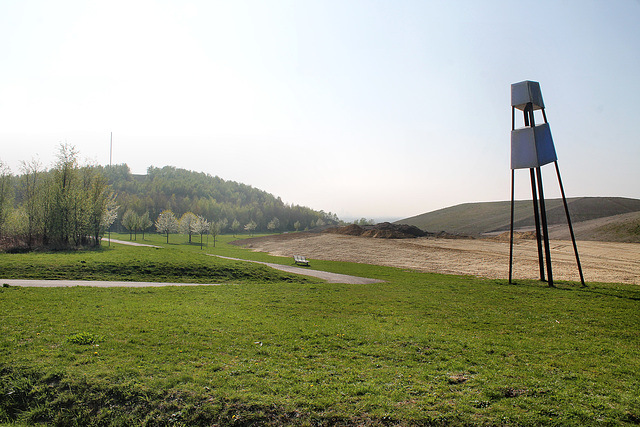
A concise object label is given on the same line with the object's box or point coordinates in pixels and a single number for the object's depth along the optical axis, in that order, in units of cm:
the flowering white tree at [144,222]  7084
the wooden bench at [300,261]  3170
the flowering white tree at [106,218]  4100
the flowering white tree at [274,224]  11531
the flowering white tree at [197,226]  6825
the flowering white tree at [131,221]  7031
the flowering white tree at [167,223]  6888
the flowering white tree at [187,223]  6925
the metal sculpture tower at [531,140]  2019
